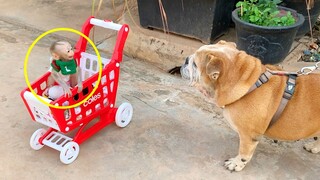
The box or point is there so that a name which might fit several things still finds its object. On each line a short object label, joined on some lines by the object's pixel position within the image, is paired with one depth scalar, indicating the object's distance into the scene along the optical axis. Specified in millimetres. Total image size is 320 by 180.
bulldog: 2287
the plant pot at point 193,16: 3926
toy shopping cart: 2494
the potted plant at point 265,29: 3455
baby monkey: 2443
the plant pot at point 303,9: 4168
